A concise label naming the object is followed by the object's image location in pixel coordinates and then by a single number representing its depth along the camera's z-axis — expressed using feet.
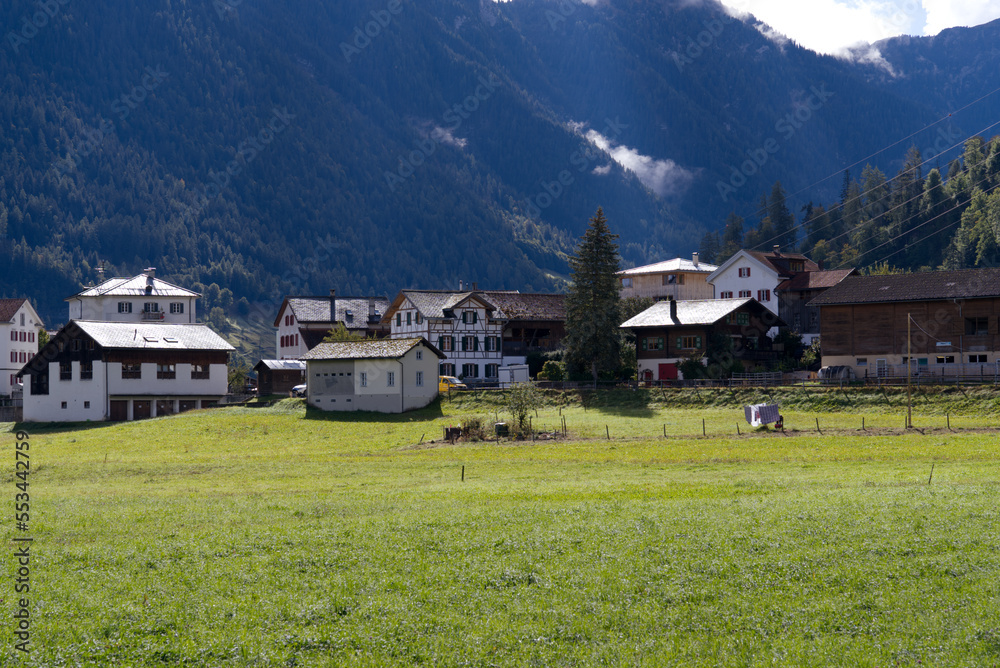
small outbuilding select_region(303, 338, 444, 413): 257.14
